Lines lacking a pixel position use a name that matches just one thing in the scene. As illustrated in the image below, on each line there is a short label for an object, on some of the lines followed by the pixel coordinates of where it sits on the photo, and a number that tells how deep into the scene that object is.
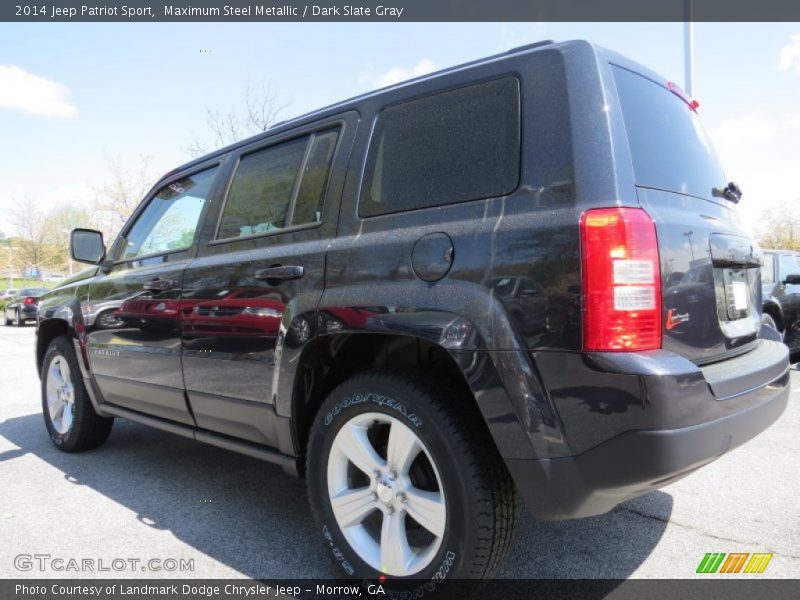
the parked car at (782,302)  6.37
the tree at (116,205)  34.75
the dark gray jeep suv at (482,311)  1.65
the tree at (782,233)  33.69
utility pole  8.73
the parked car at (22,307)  22.52
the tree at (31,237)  43.69
